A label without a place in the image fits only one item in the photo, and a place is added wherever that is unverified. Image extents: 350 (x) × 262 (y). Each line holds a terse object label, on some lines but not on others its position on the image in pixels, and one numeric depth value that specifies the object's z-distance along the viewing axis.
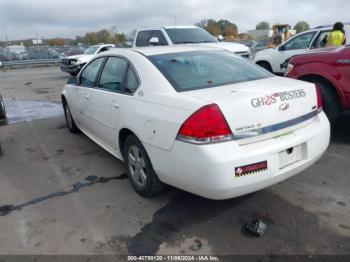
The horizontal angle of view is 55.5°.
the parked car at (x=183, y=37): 10.14
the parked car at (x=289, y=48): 9.19
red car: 4.76
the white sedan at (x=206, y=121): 2.64
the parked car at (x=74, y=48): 28.04
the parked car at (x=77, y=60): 16.55
